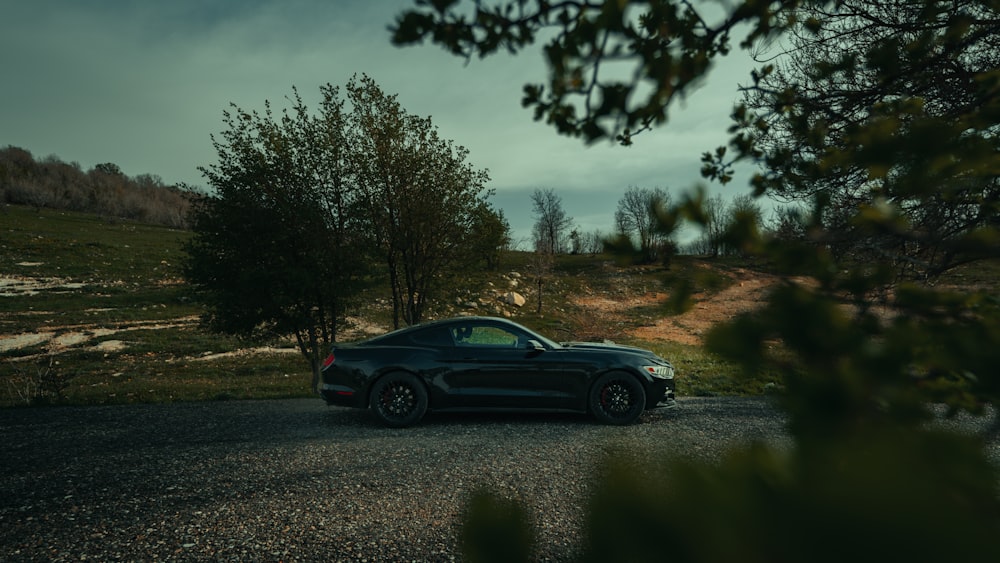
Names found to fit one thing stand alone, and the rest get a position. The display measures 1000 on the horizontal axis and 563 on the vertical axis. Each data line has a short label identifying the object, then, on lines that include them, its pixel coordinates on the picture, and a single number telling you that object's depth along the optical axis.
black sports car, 7.46
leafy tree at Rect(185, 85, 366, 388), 10.77
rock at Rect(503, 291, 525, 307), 34.04
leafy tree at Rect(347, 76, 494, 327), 13.23
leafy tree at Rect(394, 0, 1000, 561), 0.52
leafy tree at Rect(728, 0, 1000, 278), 1.52
